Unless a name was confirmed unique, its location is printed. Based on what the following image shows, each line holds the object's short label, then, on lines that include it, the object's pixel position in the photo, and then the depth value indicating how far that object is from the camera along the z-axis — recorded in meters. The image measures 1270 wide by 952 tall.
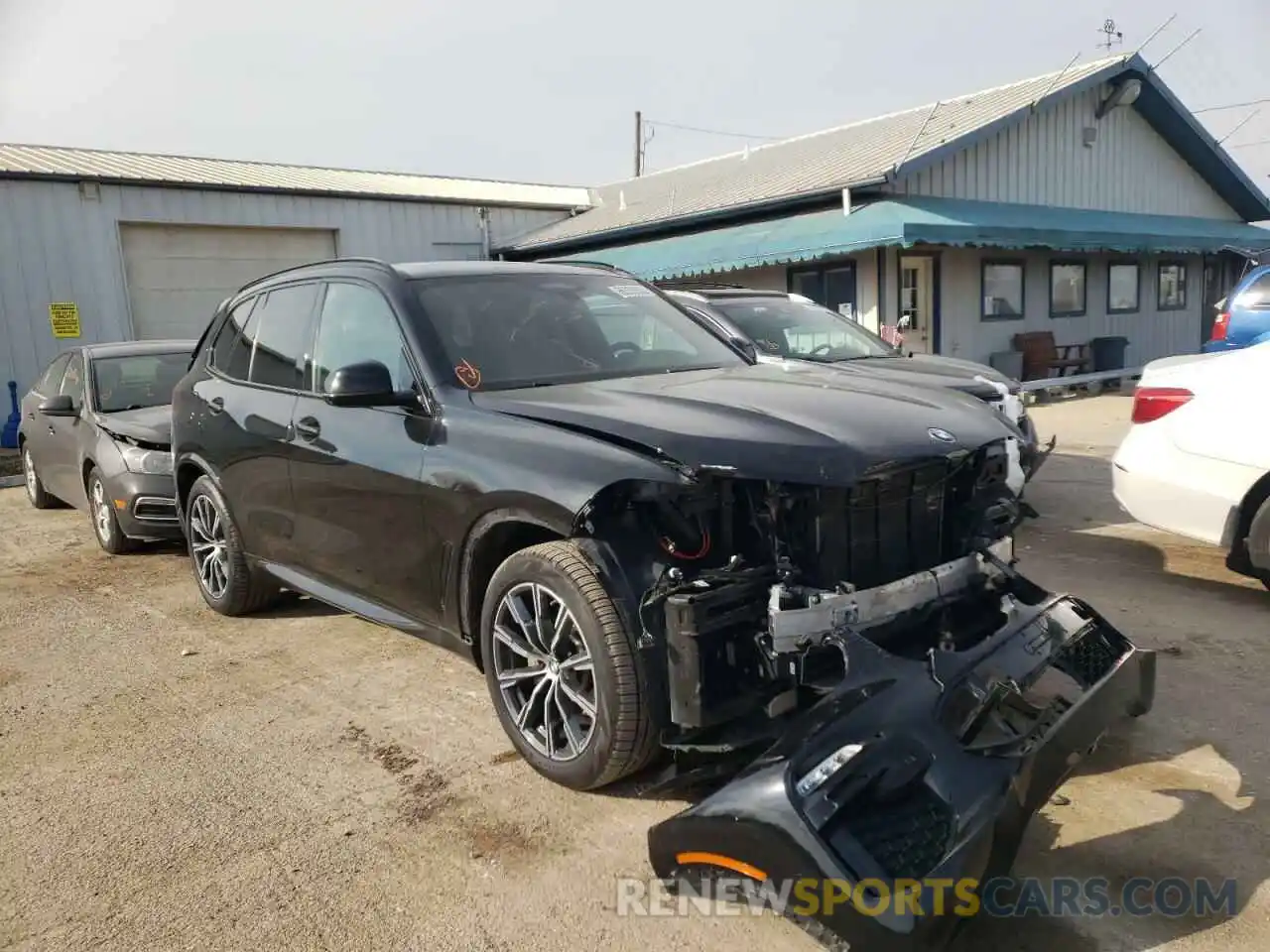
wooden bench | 16.66
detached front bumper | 2.13
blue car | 11.63
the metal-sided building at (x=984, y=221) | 14.90
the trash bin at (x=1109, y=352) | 17.89
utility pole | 42.66
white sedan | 4.61
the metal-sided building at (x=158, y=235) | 15.41
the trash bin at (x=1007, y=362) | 16.12
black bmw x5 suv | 2.41
